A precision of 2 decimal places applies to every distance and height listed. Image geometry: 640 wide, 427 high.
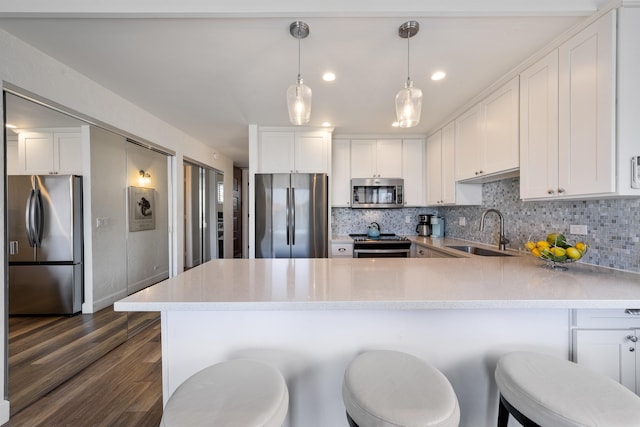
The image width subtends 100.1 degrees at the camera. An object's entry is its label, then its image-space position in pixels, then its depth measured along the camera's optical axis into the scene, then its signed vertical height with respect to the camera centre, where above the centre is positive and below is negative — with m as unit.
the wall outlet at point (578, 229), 1.86 -0.15
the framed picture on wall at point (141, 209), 2.99 +0.03
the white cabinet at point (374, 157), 3.88 +0.77
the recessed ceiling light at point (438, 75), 2.17 +1.11
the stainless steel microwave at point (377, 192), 3.78 +0.25
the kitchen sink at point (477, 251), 2.54 -0.43
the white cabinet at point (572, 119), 1.42 +0.55
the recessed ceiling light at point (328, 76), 2.16 +1.10
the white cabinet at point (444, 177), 3.10 +0.42
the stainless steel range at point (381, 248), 3.30 -0.48
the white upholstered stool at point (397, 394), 0.77 -0.57
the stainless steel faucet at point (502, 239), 2.61 -0.29
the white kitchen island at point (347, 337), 1.19 -0.57
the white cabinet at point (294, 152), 3.58 +0.79
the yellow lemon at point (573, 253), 1.41 -0.24
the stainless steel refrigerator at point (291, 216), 3.39 -0.07
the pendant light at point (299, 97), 1.54 +0.66
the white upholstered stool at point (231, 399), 0.75 -0.57
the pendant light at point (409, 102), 1.56 +0.63
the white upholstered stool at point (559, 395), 0.77 -0.58
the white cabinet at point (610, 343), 1.18 -0.60
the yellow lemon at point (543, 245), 1.54 -0.21
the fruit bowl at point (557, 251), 1.43 -0.23
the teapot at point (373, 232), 3.70 -0.31
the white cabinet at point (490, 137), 2.14 +0.66
